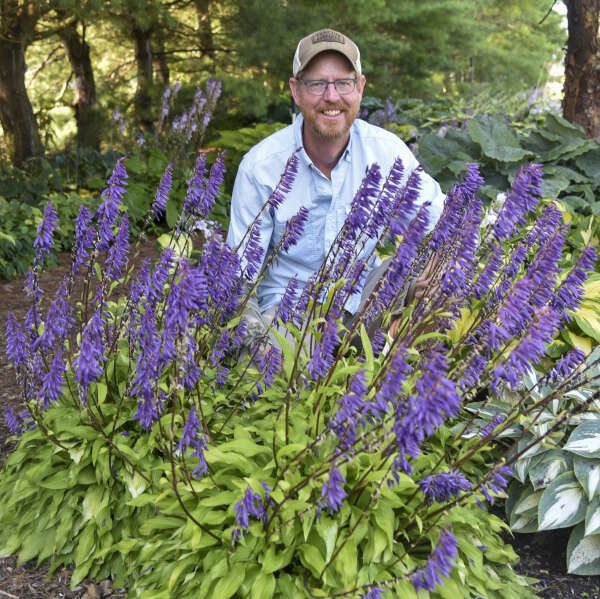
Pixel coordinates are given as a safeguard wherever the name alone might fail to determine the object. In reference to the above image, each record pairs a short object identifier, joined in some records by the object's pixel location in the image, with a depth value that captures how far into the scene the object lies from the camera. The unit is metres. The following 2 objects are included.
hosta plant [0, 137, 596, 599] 1.96
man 3.41
